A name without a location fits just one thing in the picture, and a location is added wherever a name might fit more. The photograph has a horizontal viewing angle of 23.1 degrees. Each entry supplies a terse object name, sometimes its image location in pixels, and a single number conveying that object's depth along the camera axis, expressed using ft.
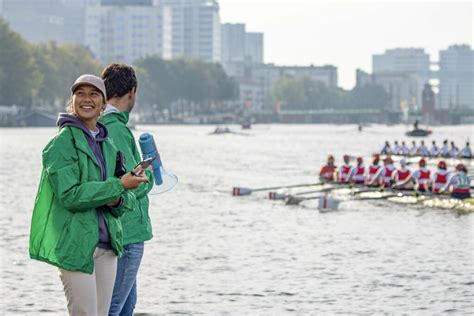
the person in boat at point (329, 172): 150.61
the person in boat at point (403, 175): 132.16
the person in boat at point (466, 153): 238.68
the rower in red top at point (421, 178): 127.34
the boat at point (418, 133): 502.79
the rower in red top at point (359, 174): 143.64
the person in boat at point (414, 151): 262.94
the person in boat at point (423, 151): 256.11
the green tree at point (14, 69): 495.41
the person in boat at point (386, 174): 135.32
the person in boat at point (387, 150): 264.39
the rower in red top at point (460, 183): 120.76
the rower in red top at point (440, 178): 124.47
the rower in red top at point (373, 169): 140.26
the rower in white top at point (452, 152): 244.83
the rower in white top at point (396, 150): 263.35
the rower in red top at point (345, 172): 145.48
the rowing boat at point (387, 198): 122.72
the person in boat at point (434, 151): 253.36
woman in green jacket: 25.94
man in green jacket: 29.37
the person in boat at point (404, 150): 261.44
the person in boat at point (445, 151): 245.24
